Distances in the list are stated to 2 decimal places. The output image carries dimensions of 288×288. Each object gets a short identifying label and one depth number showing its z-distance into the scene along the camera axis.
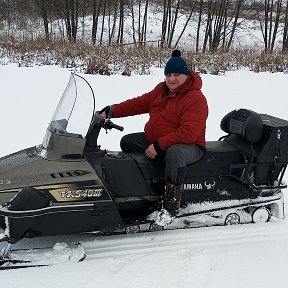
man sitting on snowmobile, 2.95
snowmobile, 2.69
